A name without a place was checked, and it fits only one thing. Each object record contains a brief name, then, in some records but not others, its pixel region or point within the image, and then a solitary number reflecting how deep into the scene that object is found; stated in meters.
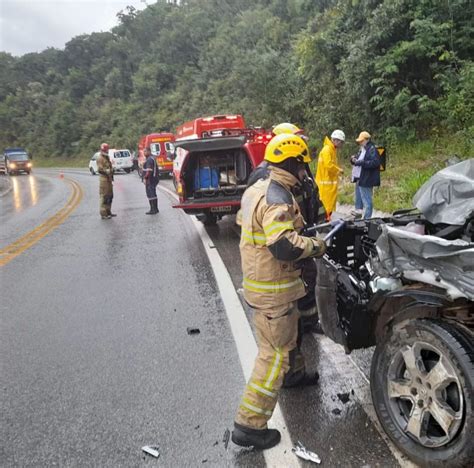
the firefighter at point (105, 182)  11.96
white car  32.28
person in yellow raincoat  8.02
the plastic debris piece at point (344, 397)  3.08
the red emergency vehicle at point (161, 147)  24.48
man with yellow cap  8.23
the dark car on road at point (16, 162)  38.16
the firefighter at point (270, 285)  2.70
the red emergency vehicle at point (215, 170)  8.30
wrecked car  2.16
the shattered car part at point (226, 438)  2.75
